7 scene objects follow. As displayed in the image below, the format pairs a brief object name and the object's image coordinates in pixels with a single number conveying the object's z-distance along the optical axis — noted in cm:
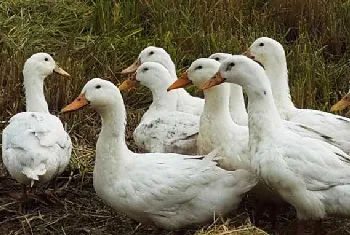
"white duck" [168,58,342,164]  570
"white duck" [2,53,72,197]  579
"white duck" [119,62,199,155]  622
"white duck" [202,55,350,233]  519
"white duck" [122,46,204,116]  691
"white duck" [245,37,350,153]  603
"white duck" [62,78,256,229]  538
